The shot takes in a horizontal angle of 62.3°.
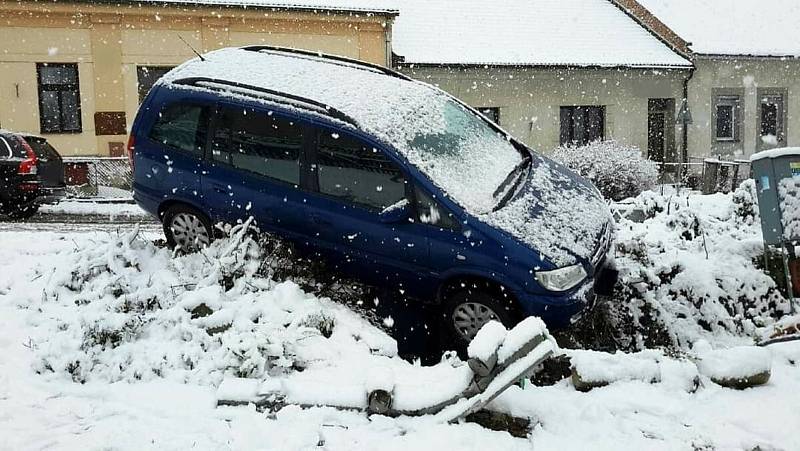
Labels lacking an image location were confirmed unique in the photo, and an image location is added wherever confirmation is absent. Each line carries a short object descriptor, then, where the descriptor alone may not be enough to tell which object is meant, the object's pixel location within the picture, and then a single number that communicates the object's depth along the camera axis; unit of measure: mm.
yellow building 17578
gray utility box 6430
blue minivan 5355
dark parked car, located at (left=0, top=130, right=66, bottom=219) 11703
